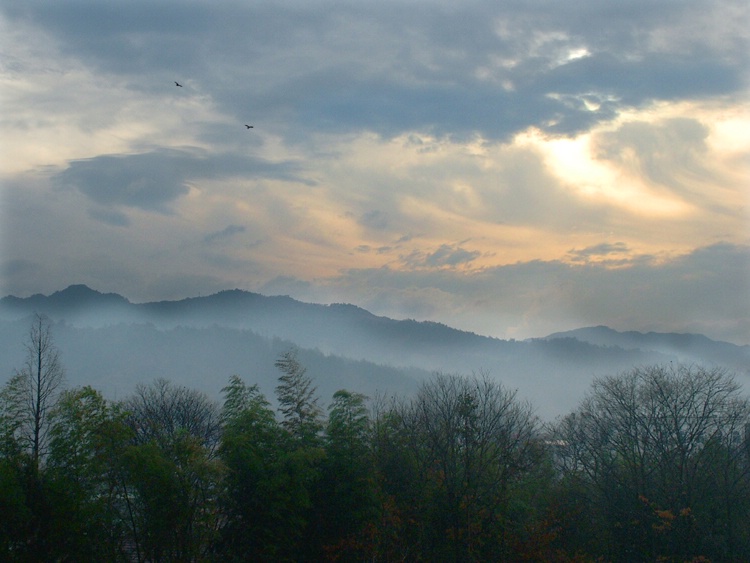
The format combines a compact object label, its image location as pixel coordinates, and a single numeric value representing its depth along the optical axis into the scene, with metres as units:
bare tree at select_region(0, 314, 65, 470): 22.72
